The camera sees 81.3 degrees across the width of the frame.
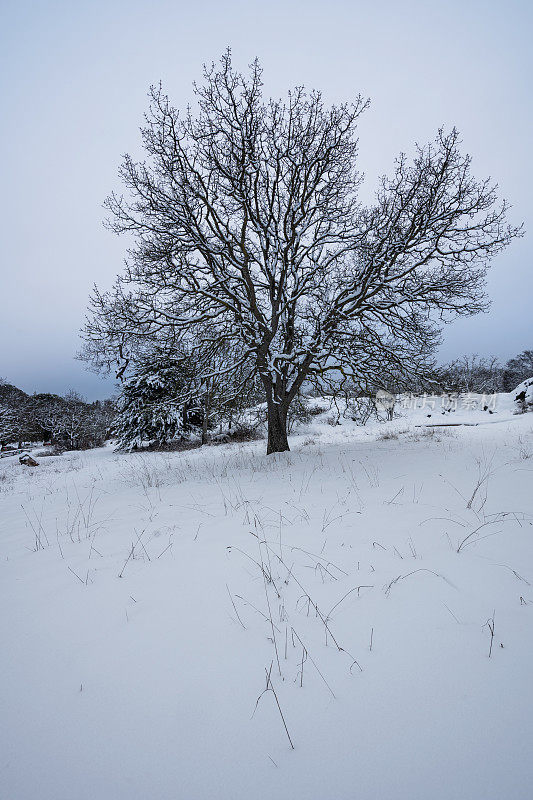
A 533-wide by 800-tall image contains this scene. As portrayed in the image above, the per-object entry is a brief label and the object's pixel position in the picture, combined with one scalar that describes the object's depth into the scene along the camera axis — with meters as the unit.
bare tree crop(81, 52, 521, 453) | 7.42
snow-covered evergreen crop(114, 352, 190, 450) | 16.86
